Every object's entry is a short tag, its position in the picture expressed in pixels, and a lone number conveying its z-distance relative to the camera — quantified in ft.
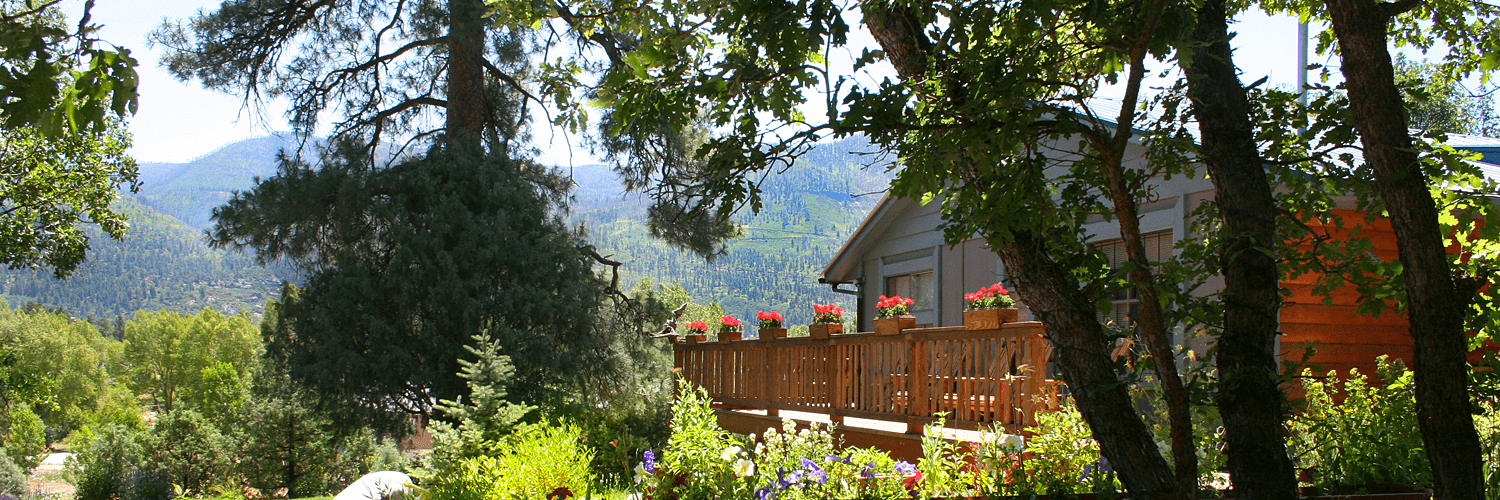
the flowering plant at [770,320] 32.27
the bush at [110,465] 54.44
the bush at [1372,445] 13.14
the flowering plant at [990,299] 22.12
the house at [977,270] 25.20
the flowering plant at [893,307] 26.00
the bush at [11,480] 67.72
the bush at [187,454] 53.52
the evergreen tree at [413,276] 35.01
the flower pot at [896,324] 24.67
